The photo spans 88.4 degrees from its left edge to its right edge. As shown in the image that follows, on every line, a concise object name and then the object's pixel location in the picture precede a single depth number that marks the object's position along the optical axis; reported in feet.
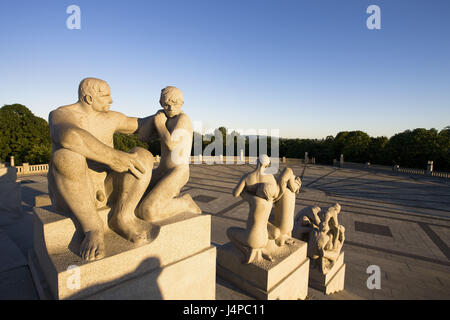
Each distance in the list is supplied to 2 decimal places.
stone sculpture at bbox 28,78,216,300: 8.17
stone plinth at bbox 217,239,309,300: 11.84
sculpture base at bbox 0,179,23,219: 24.23
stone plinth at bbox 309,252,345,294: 15.59
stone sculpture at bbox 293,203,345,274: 15.89
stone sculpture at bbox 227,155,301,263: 12.17
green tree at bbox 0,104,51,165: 77.15
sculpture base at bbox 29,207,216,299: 7.64
